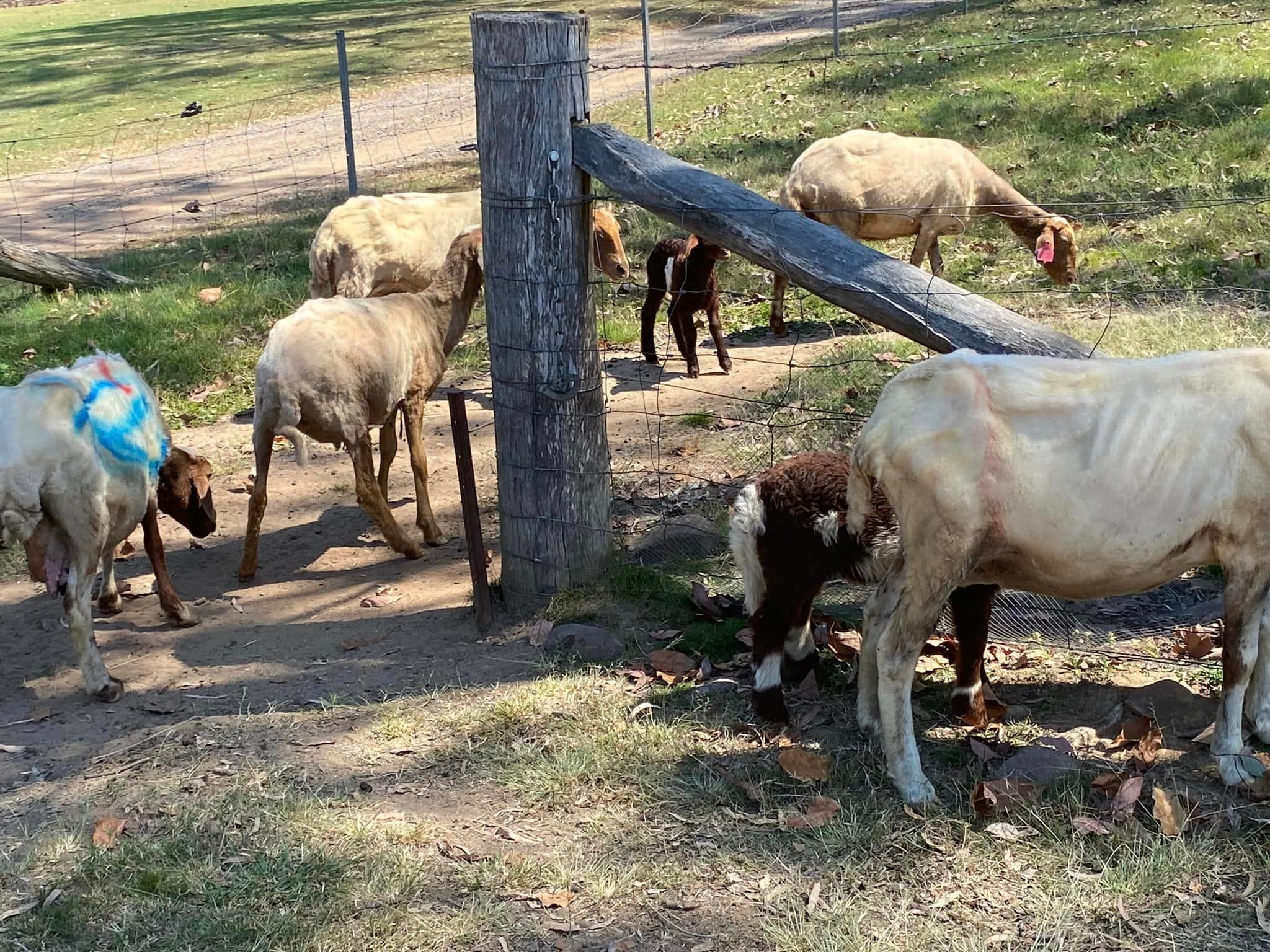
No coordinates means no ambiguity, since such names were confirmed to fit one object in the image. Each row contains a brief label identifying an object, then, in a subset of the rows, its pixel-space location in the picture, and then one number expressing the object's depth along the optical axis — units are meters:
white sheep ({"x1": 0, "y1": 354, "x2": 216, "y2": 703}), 5.68
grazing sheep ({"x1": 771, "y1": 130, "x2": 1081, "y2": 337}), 10.48
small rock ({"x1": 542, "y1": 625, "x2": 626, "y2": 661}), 5.66
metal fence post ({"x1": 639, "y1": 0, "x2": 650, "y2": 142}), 15.06
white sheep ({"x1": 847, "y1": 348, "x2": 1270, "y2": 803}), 4.23
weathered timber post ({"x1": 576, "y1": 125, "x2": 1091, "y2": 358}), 4.99
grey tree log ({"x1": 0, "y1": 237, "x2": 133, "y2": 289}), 11.63
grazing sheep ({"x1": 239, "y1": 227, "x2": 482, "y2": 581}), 7.05
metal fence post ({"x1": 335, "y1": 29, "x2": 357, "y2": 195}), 12.28
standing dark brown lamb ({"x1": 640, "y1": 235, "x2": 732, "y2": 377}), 9.55
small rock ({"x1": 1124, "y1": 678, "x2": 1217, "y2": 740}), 4.80
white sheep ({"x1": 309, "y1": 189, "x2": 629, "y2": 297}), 9.31
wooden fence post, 5.71
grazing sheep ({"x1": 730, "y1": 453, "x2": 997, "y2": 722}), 4.86
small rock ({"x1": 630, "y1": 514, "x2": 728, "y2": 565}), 6.57
